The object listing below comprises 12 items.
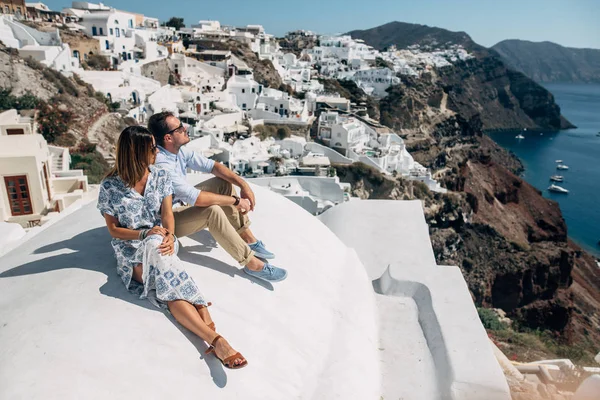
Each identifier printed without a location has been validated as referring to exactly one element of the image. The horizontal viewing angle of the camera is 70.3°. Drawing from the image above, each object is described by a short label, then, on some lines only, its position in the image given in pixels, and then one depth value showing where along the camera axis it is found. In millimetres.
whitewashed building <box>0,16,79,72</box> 24766
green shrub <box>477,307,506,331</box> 10977
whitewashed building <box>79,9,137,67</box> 33303
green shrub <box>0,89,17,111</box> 18766
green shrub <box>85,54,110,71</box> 30078
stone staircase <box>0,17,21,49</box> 25773
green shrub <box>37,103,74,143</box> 17781
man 3254
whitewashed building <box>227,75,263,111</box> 35706
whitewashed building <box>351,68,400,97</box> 58906
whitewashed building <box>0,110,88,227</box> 8680
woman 2754
